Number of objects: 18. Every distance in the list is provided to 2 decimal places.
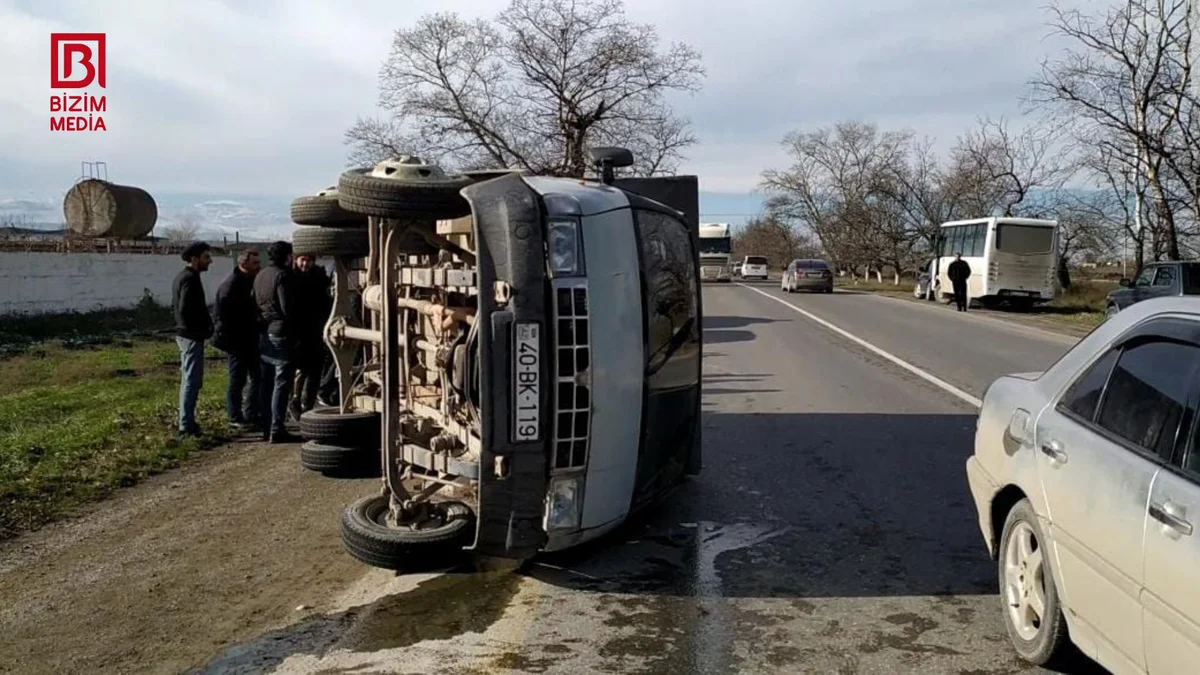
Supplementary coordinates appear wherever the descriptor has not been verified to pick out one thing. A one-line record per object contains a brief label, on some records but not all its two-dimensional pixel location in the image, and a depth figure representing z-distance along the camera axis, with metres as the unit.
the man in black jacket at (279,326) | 9.06
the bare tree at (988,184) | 46.75
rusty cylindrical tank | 32.69
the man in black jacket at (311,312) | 9.16
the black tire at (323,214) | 7.05
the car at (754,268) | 65.75
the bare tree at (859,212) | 61.38
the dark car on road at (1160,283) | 21.34
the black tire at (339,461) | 6.57
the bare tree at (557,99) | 39.81
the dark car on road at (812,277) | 44.72
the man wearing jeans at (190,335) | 9.16
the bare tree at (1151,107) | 26.39
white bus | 32.06
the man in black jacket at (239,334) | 9.38
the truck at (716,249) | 53.94
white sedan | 3.06
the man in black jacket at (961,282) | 32.00
